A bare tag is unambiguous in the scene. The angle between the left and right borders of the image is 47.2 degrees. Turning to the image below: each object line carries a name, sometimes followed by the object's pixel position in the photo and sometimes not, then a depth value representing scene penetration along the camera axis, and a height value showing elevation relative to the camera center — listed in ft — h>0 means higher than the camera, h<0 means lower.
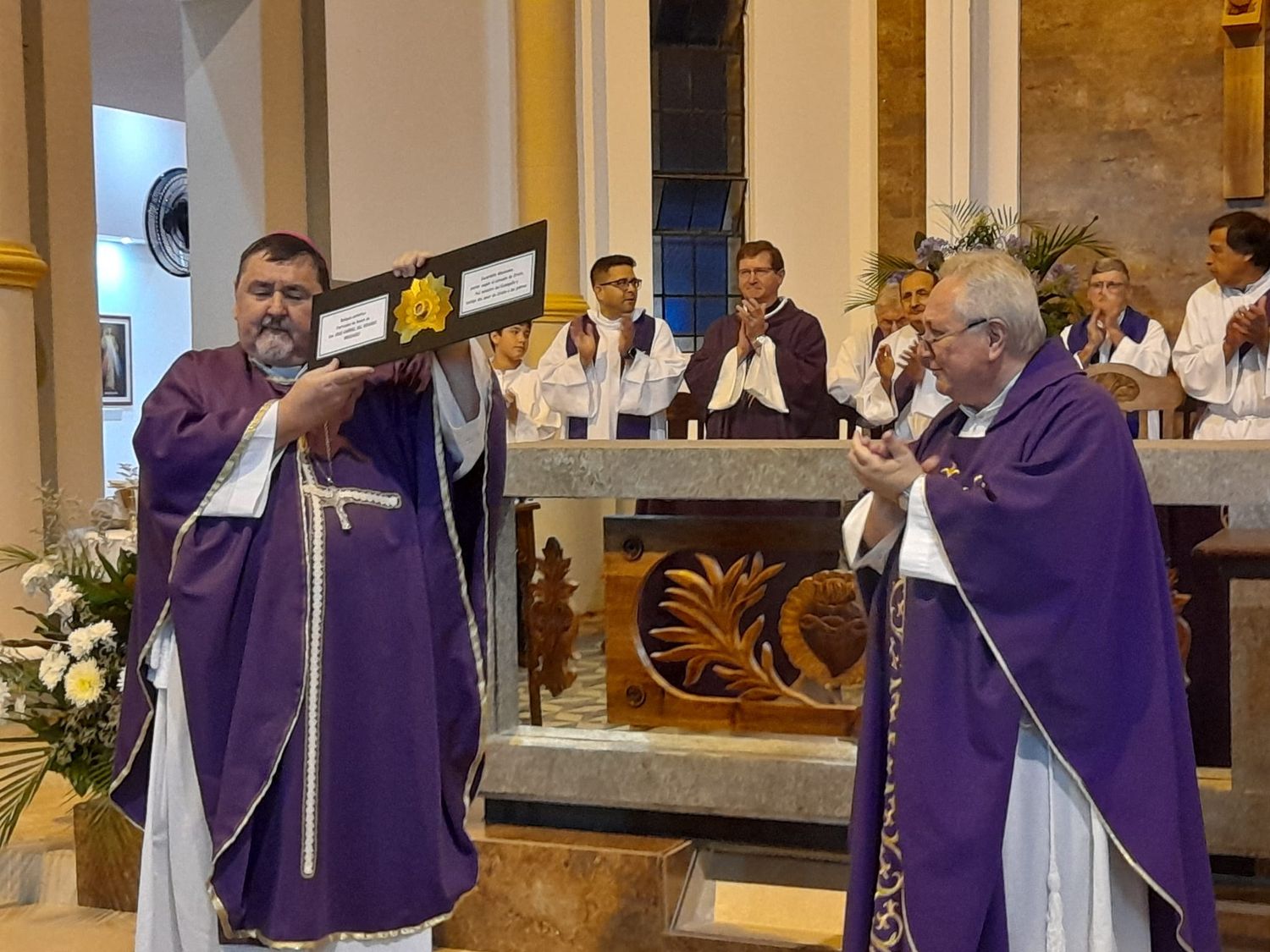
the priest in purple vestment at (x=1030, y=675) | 8.05 -1.40
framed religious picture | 49.88 +2.78
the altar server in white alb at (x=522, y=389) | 22.80 +0.73
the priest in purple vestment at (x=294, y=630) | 9.32 -1.25
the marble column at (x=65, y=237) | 22.63 +3.26
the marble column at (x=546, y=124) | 27.66 +5.94
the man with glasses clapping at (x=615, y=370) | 22.45 +1.00
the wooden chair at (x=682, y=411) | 23.66 +0.35
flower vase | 13.37 -3.86
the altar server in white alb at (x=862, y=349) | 23.53 +1.33
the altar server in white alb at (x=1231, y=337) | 20.88 +1.32
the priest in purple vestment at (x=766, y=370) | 22.71 +0.98
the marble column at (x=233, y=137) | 25.11 +5.28
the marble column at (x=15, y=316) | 19.47 +1.72
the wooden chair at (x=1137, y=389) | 18.88 +0.49
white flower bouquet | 12.67 -2.06
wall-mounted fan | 51.19 +7.76
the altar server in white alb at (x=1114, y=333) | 23.20 +1.52
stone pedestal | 11.94 -3.84
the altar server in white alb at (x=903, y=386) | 20.48 +0.67
